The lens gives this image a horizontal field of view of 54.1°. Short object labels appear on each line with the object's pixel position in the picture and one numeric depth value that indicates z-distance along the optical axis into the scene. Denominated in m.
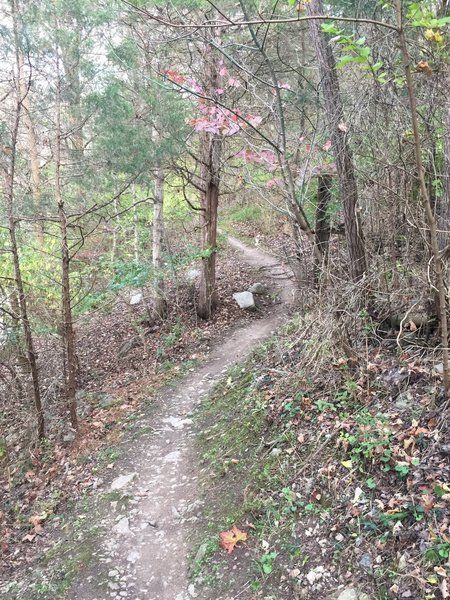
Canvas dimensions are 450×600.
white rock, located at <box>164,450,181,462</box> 5.79
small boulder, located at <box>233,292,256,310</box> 10.70
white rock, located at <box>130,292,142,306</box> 12.02
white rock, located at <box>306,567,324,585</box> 3.27
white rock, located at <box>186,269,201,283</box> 11.45
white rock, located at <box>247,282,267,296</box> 11.45
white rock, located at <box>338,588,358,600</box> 3.00
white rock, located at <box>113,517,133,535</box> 4.65
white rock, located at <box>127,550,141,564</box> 4.29
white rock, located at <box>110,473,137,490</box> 5.44
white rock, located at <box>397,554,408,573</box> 2.95
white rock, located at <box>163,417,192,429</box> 6.61
